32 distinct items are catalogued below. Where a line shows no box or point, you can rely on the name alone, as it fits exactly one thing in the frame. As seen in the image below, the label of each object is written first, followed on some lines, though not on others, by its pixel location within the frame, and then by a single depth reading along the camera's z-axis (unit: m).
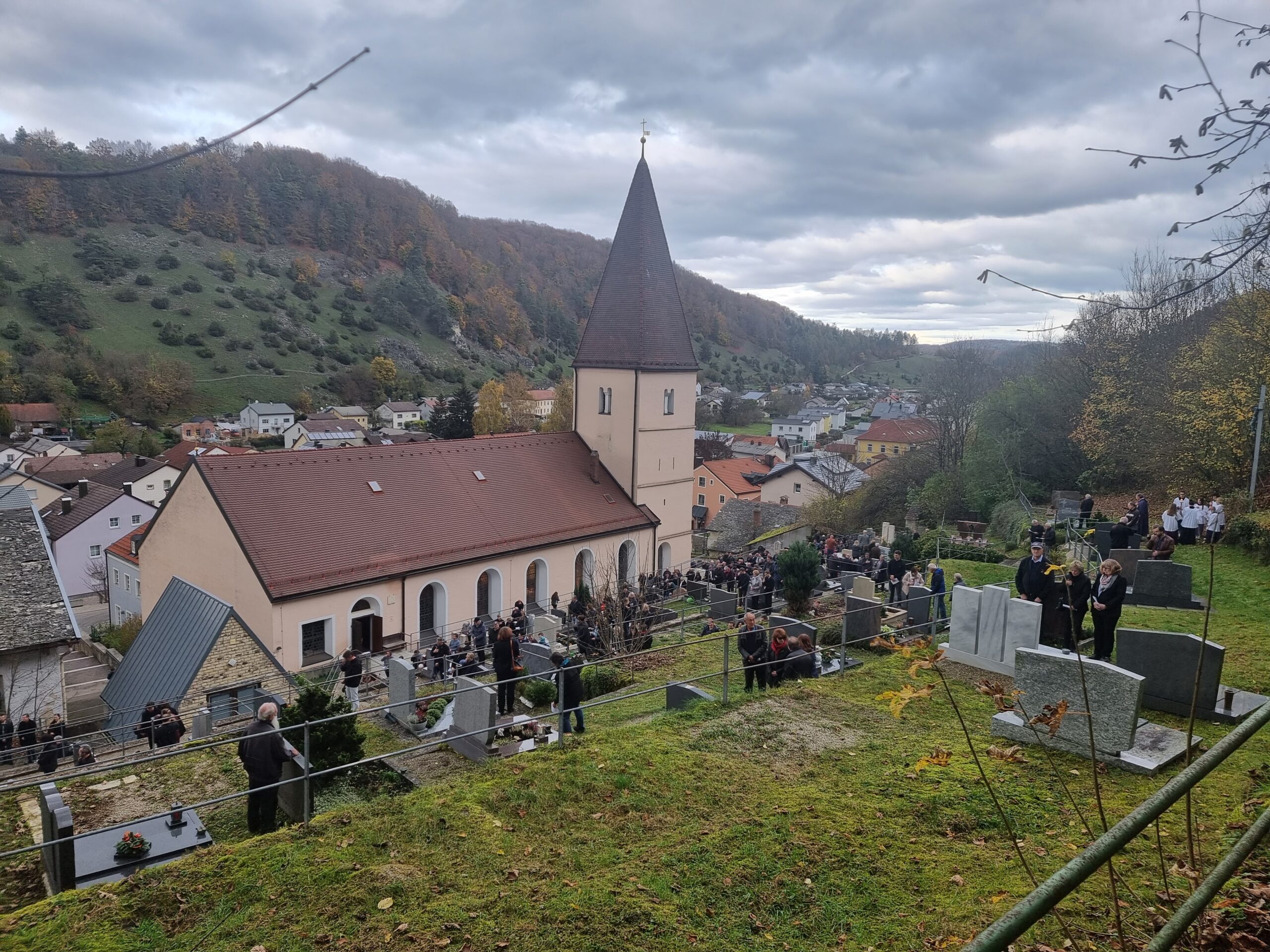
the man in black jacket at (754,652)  11.06
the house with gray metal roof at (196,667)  17.59
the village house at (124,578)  37.94
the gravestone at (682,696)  10.41
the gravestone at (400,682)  13.88
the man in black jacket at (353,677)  17.61
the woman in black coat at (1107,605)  10.67
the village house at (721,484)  64.56
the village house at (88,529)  49.03
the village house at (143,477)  56.53
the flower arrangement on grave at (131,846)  6.94
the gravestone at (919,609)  16.17
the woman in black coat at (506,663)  11.92
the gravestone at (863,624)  14.93
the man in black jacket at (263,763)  7.52
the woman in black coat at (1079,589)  10.70
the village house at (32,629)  17.47
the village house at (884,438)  83.94
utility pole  19.11
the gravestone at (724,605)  22.47
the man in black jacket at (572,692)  10.08
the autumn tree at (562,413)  75.25
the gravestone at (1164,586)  14.20
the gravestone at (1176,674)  8.81
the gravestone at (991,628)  10.80
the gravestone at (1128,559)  15.98
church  23.30
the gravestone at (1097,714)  7.55
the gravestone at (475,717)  9.77
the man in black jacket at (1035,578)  11.57
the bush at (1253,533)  17.27
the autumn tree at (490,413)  76.19
